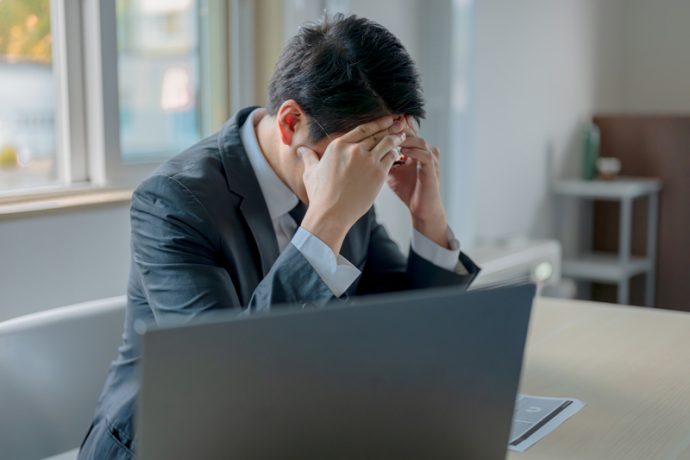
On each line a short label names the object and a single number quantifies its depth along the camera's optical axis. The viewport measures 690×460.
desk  1.67
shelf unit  4.26
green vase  4.46
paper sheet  1.68
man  1.80
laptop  1.24
